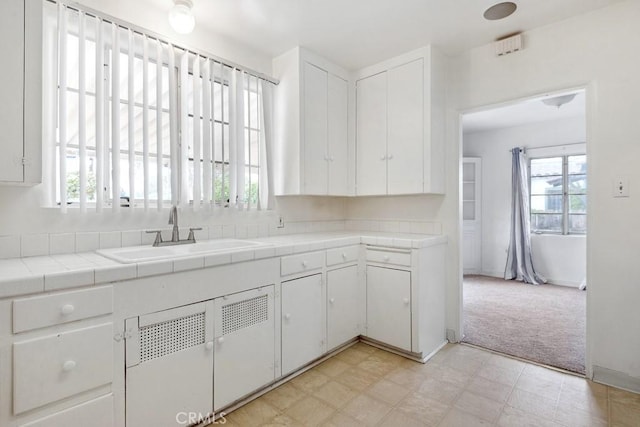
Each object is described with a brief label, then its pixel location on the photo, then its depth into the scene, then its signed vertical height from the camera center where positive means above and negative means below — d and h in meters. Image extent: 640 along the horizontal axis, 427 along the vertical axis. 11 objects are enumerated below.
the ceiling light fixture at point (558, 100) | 3.23 +1.16
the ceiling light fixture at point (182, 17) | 1.92 +1.18
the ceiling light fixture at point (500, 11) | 2.10 +1.35
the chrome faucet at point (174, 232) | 2.09 -0.12
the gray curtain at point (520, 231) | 4.93 -0.29
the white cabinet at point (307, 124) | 2.69 +0.77
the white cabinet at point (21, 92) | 1.39 +0.54
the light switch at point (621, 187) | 2.05 +0.16
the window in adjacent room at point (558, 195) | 4.82 +0.27
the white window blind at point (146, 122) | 1.77 +0.60
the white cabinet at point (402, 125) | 2.65 +0.77
